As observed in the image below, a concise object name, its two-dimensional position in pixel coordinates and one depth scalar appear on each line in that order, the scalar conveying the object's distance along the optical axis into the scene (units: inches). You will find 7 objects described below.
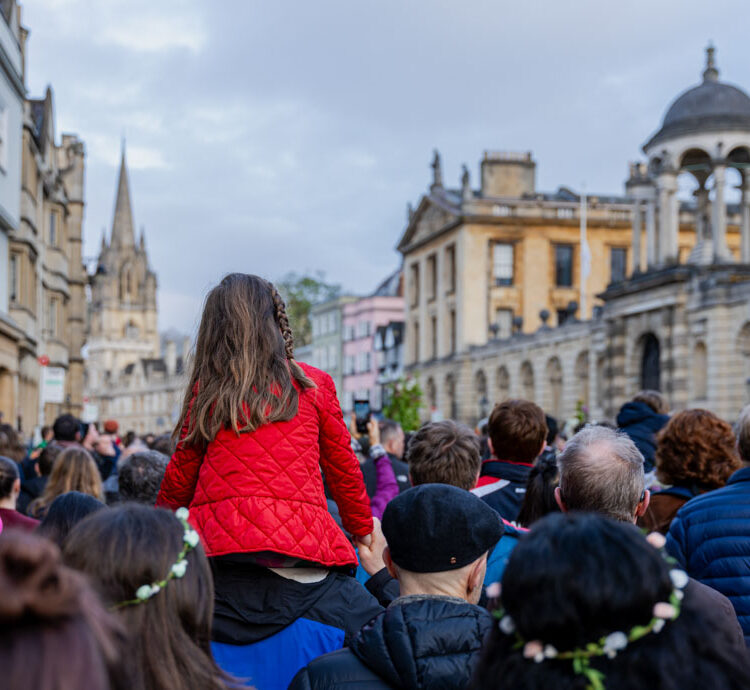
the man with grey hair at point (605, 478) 174.4
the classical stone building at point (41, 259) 1128.8
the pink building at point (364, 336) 3137.3
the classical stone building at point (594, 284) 1185.4
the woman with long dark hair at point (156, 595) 106.7
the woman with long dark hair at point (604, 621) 86.4
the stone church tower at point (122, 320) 6683.1
